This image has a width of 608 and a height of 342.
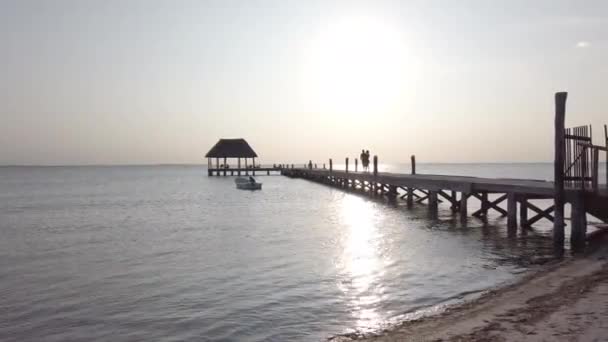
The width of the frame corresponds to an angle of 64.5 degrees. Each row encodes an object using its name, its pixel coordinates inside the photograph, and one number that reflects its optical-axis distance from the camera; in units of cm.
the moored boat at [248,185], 4971
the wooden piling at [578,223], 1243
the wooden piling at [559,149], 1258
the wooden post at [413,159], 3275
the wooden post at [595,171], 1220
